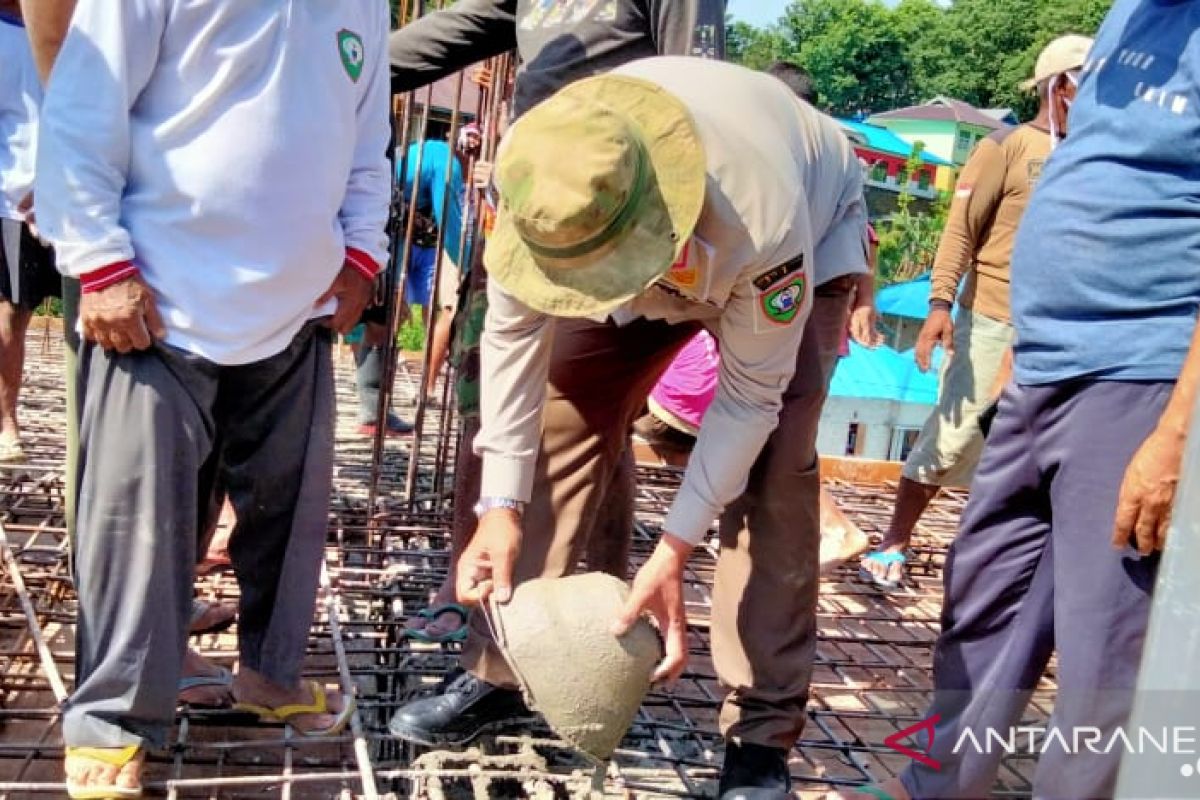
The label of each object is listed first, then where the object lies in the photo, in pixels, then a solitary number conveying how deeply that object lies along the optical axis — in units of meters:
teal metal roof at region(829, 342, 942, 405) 11.68
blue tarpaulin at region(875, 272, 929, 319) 12.95
